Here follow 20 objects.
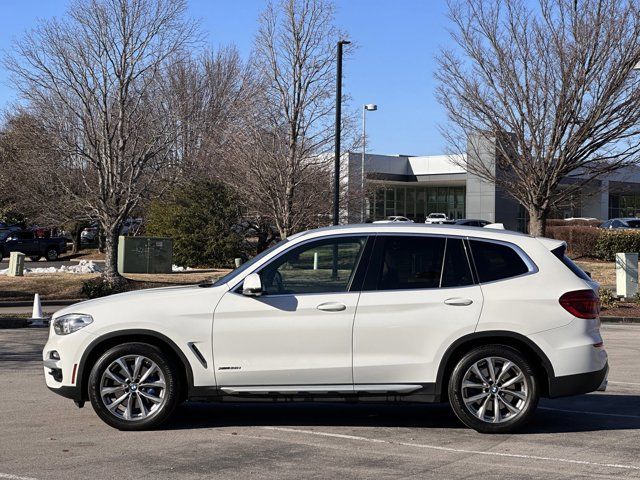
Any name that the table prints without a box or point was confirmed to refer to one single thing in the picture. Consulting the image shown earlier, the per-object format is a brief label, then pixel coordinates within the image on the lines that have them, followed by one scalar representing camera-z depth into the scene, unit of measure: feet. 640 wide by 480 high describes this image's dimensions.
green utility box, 107.76
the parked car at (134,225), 136.87
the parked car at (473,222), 144.18
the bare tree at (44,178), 82.48
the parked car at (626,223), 165.37
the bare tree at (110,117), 80.53
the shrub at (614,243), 119.65
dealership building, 171.22
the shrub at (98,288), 81.56
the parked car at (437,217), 190.94
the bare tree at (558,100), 77.05
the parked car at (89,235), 189.49
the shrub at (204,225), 117.39
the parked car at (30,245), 146.92
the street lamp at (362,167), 98.95
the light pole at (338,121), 83.51
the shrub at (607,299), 73.15
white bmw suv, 25.29
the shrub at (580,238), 123.03
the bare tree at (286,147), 92.27
